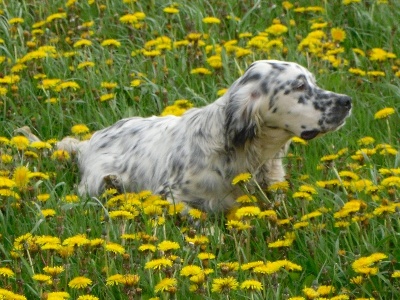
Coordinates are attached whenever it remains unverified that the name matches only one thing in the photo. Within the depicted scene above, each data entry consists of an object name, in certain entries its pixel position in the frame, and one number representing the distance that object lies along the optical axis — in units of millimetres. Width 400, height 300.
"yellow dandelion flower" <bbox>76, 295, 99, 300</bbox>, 8510
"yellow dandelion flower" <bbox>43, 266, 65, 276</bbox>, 8852
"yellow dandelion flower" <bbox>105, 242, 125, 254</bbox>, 9273
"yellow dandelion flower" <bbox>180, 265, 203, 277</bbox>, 8703
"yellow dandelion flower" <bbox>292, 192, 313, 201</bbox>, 10219
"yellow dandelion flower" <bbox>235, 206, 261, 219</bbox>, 9687
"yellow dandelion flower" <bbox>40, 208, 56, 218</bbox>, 10297
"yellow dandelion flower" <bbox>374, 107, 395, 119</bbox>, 11914
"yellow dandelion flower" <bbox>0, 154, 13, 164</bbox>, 12133
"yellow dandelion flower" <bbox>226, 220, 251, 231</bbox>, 9727
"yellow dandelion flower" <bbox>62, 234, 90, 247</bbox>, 9273
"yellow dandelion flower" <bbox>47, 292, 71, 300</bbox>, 8262
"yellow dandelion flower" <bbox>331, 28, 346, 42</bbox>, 15875
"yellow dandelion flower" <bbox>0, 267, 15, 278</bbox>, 9016
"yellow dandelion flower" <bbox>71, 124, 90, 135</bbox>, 13516
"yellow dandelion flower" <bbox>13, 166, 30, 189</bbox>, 11297
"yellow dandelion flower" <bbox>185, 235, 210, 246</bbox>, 9492
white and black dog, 11773
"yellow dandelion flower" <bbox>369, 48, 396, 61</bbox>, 14469
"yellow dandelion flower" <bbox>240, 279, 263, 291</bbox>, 8484
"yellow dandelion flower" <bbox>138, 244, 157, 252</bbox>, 9227
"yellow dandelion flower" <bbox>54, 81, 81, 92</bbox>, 13883
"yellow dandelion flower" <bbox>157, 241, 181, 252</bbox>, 9086
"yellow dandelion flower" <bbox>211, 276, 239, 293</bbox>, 8484
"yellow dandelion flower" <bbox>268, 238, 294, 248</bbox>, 9805
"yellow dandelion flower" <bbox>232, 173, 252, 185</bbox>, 10656
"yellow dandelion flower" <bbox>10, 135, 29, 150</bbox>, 12289
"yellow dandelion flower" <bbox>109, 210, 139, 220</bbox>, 9633
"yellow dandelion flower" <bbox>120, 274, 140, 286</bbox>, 8609
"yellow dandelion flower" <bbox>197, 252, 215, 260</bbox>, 9203
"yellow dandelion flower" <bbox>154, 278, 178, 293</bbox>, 8525
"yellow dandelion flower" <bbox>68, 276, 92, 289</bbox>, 8891
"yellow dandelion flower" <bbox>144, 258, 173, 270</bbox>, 8742
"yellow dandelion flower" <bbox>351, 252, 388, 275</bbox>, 8766
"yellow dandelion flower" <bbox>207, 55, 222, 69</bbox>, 14562
